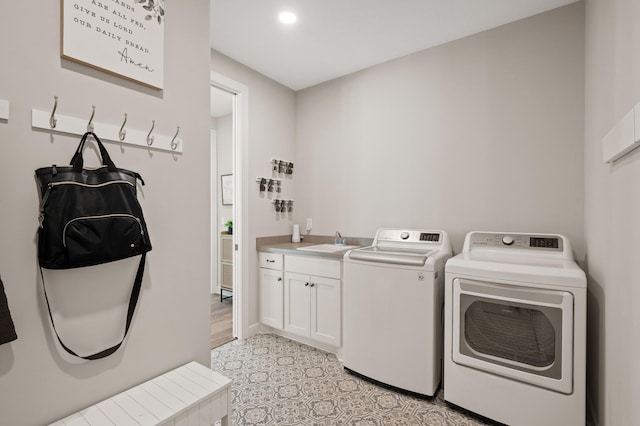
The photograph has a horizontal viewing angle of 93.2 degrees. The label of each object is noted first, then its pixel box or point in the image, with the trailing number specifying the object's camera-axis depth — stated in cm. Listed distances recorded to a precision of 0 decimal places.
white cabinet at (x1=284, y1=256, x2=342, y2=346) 251
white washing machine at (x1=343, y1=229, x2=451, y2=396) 194
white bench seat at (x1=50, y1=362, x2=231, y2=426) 102
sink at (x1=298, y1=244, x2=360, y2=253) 284
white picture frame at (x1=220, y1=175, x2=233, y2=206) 445
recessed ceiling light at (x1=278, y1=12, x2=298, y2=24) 218
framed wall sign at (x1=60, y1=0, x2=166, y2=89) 104
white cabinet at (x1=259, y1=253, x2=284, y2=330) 287
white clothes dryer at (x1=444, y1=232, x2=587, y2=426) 154
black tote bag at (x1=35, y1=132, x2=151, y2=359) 96
